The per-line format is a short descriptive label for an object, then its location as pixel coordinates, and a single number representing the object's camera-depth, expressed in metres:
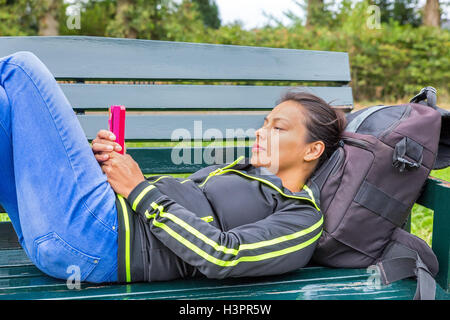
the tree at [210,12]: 18.86
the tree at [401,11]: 14.85
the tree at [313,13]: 12.38
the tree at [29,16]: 9.90
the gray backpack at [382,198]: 2.07
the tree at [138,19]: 10.10
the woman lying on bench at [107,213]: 1.79
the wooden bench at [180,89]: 2.55
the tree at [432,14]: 11.47
